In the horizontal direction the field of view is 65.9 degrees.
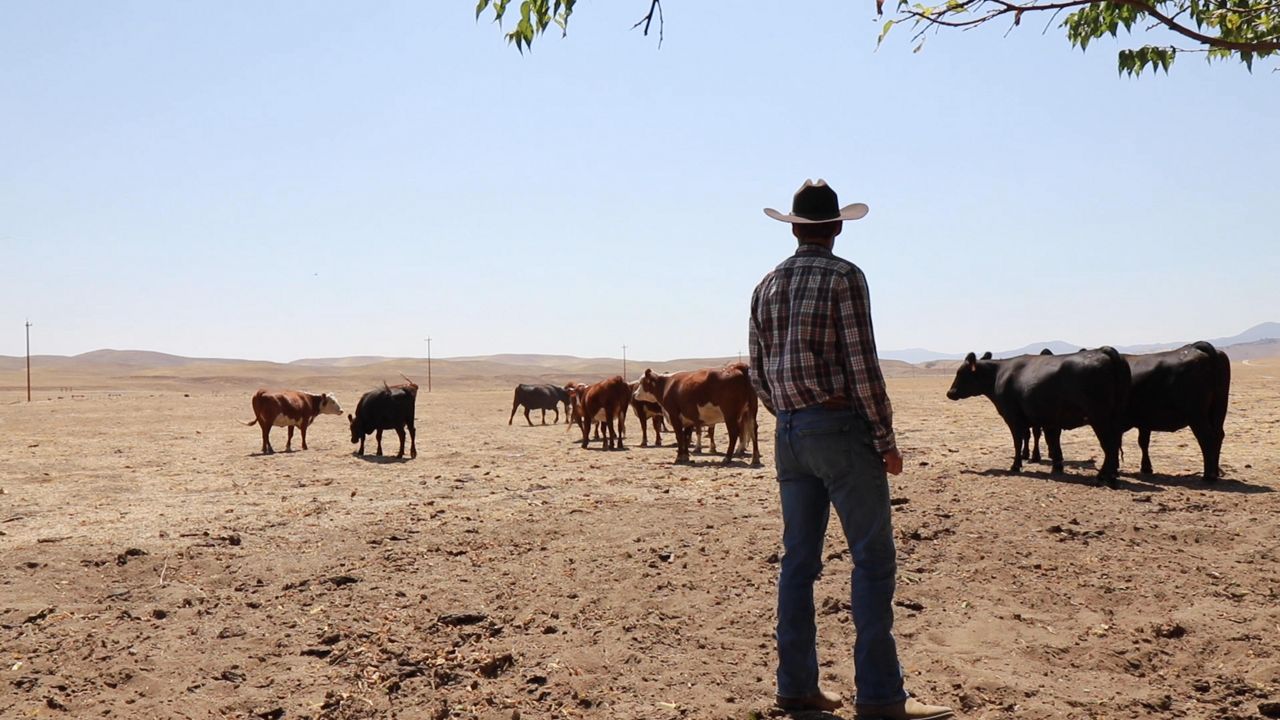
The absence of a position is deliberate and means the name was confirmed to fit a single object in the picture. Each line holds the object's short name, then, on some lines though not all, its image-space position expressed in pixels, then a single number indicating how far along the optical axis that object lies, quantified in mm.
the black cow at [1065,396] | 12000
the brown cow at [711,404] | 16438
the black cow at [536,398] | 33062
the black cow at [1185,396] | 12164
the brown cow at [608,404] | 20484
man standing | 4453
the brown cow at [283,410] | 20734
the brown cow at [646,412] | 20364
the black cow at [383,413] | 19297
